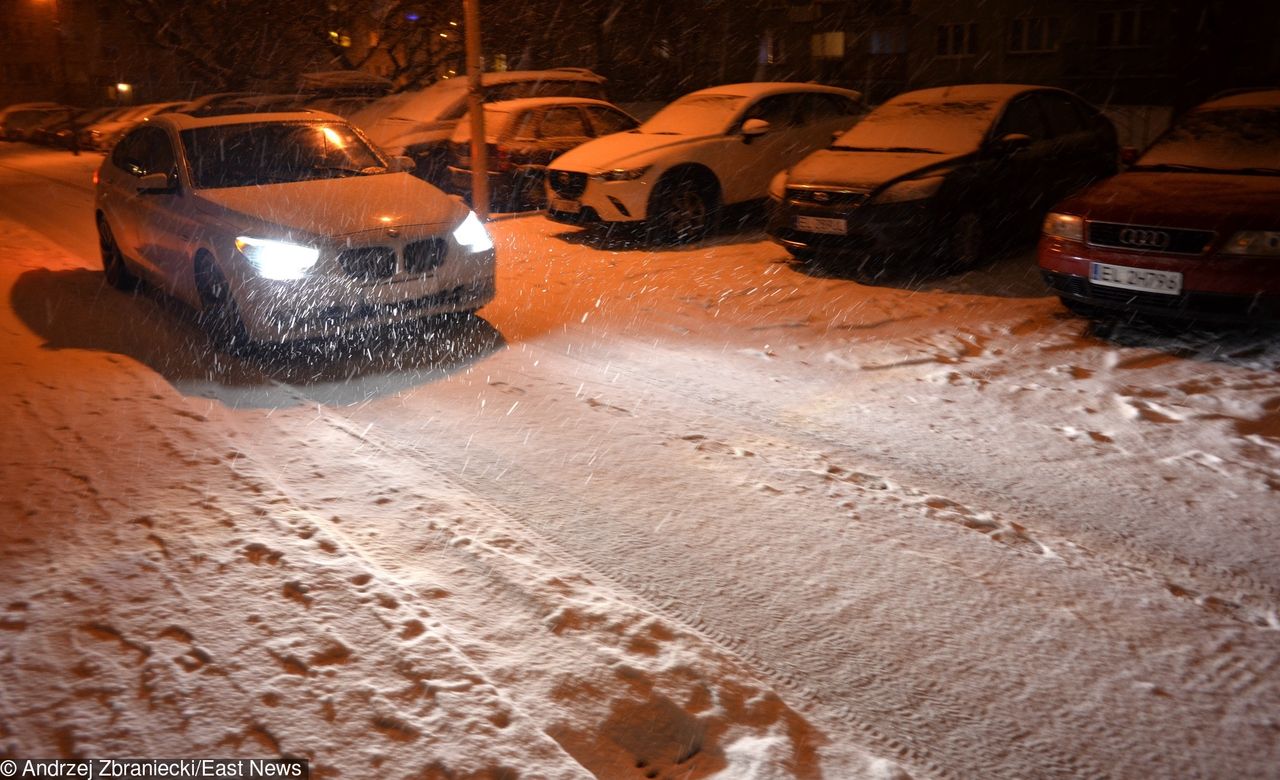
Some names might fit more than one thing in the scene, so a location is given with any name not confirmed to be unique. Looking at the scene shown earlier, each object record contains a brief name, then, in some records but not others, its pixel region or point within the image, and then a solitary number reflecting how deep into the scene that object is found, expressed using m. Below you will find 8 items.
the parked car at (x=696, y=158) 10.34
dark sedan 8.47
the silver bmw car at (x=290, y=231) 6.28
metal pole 11.42
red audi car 6.03
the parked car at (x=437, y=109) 13.59
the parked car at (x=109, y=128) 26.03
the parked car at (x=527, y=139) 12.34
